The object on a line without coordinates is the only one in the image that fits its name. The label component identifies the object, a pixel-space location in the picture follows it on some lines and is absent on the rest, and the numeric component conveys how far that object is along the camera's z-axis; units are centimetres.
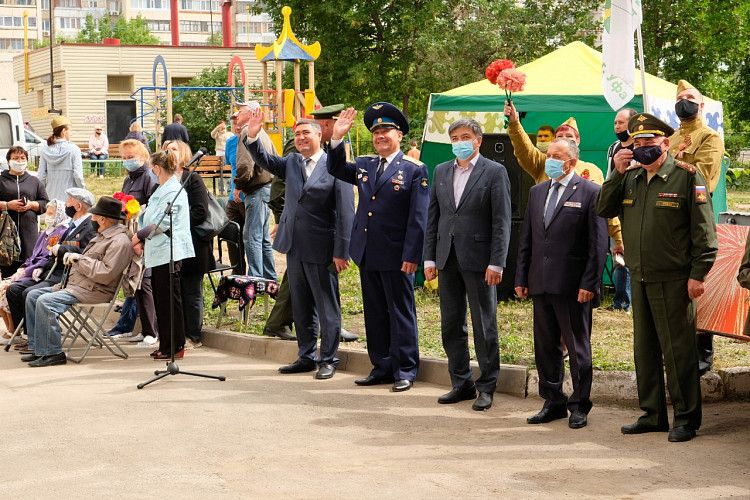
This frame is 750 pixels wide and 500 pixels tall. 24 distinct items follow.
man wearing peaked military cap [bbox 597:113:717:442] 741
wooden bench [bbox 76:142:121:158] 4112
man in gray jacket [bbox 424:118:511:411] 860
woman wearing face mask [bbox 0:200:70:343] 1209
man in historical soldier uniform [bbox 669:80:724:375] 940
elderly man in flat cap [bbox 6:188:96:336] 1165
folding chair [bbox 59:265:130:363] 1112
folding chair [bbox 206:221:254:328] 1312
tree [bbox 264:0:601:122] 3522
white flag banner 1063
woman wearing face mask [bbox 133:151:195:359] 1075
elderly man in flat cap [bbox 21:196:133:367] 1098
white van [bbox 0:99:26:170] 2730
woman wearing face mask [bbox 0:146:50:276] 1386
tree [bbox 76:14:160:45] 9375
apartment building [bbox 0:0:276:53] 12500
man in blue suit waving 989
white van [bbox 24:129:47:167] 3225
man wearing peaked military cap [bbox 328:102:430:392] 928
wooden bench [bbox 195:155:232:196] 2702
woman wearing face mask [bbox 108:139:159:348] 1187
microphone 952
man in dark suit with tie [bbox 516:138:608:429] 800
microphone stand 976
